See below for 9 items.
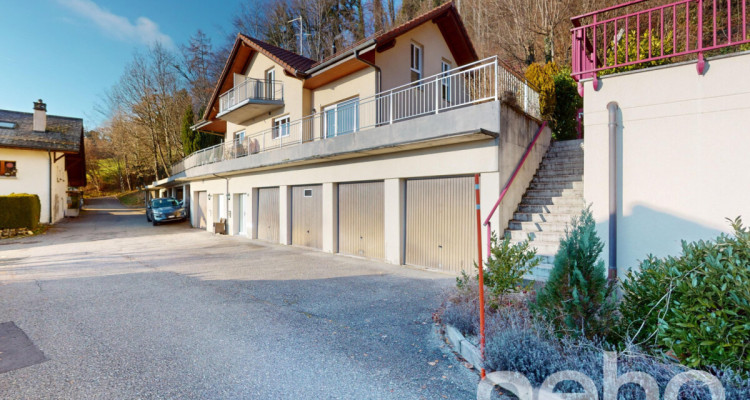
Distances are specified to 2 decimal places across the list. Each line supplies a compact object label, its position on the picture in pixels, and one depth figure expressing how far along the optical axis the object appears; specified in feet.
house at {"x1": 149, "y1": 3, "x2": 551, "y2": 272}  24.99
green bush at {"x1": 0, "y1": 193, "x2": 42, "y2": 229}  49.37
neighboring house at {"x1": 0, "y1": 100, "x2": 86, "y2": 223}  62.13
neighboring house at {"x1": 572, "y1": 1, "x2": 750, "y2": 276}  14.55
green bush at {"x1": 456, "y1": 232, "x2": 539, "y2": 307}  14.43
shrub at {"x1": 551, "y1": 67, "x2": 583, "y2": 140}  42.14
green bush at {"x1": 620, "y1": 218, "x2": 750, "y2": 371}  8.35
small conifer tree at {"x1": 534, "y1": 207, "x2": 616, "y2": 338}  10.60
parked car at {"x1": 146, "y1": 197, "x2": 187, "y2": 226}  71.97
